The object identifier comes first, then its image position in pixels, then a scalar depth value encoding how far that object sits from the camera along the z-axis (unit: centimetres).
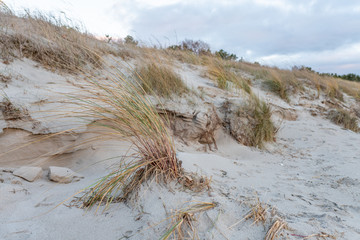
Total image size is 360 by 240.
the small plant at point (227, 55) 1160
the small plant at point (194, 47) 927
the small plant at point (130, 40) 763
